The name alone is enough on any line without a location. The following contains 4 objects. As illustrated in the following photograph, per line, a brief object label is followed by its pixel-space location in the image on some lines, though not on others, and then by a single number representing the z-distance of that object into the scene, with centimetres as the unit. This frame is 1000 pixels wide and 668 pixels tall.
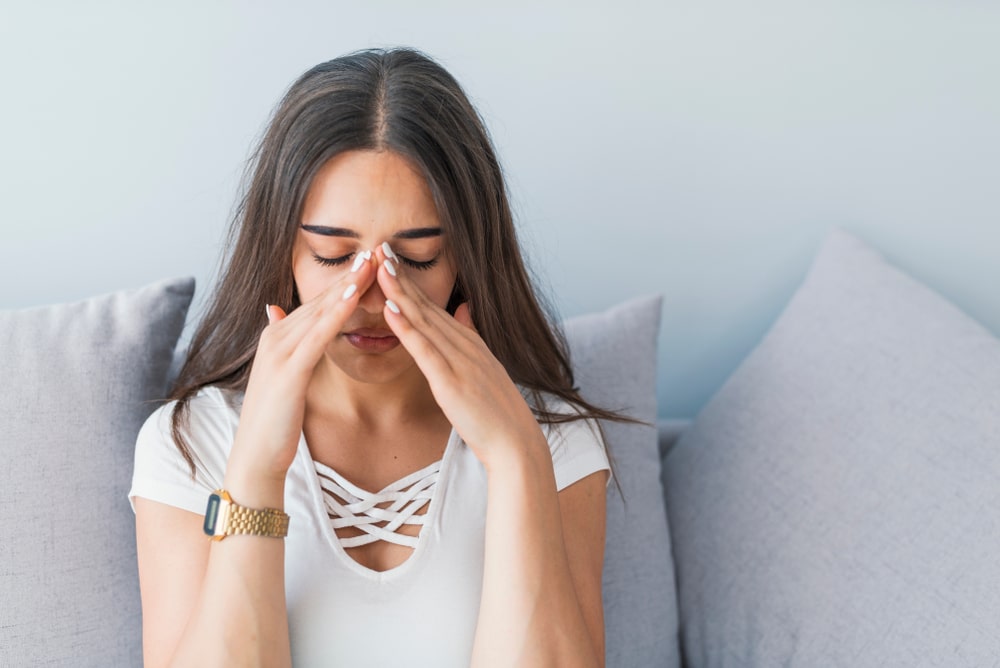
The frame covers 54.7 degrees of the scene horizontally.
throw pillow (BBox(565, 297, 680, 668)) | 148
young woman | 111
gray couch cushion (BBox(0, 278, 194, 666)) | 121
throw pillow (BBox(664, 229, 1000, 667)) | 137
